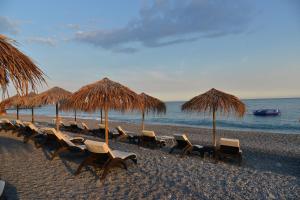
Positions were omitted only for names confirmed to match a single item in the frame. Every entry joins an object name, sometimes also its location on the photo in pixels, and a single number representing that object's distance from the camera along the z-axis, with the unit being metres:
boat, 35.69
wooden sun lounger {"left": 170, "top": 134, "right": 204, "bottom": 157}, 7.19
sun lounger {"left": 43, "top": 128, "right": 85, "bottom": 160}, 5.93
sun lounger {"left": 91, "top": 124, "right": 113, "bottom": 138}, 11.03
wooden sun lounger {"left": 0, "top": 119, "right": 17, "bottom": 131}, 11.01
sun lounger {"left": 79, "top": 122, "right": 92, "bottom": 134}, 11.86
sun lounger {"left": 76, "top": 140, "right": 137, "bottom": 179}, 4.65
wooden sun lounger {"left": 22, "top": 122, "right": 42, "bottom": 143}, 8.15
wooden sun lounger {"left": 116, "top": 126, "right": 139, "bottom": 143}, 9.66
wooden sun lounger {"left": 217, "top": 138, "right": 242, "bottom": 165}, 6.44
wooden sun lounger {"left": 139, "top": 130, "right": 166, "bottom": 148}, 8.57
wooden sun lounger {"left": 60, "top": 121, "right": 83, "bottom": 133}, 12.60
